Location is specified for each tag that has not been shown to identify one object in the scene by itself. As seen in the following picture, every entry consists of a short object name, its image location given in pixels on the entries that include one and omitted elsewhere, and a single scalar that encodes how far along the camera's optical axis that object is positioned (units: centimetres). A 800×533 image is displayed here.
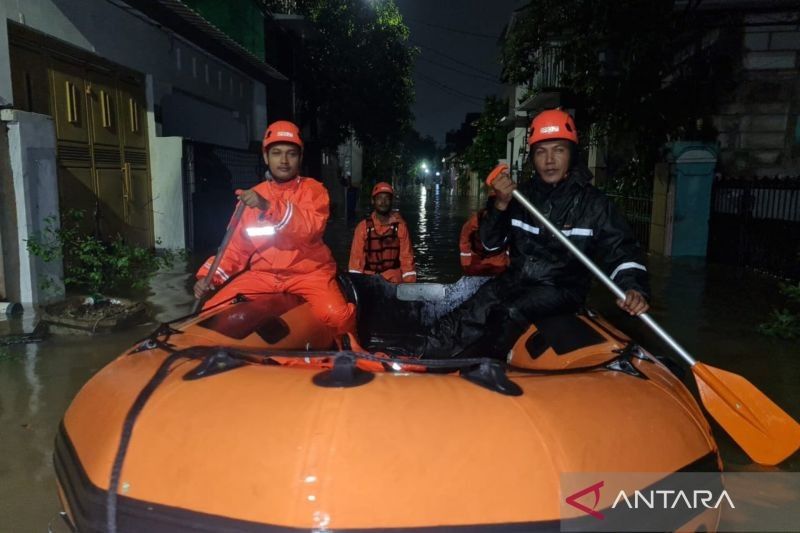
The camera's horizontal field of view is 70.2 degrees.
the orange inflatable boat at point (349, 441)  182
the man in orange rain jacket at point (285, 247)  385
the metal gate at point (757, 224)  898
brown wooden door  732
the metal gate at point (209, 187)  1098
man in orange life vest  656
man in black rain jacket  340
